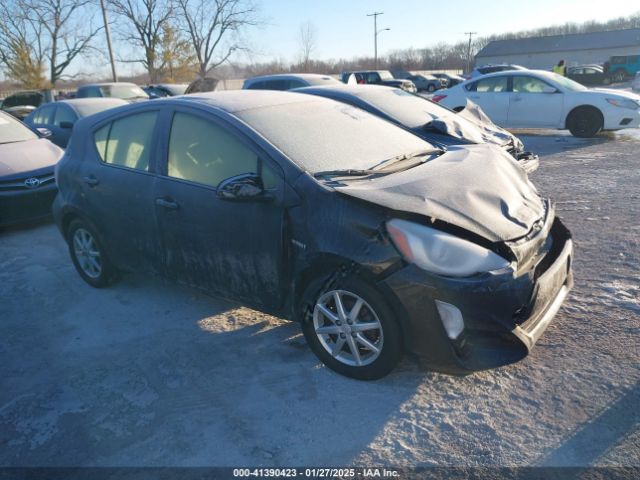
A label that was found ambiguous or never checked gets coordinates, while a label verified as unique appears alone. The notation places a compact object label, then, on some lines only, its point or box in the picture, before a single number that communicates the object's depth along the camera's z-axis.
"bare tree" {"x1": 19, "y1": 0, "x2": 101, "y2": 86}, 36.72
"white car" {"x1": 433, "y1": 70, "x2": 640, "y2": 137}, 10.60
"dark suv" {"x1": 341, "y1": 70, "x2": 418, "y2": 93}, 29.28
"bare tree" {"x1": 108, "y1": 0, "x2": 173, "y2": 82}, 42.00
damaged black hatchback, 2.56
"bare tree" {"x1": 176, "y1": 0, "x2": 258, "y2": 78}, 42.91
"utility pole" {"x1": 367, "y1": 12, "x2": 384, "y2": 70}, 61.37
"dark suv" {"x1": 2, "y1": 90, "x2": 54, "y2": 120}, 22.09
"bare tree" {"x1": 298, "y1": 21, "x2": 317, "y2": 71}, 63.12
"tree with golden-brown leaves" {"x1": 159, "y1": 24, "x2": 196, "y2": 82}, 42.50
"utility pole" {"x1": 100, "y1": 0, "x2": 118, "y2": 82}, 24.61
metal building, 65.19
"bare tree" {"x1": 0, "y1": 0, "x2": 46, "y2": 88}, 35.17
